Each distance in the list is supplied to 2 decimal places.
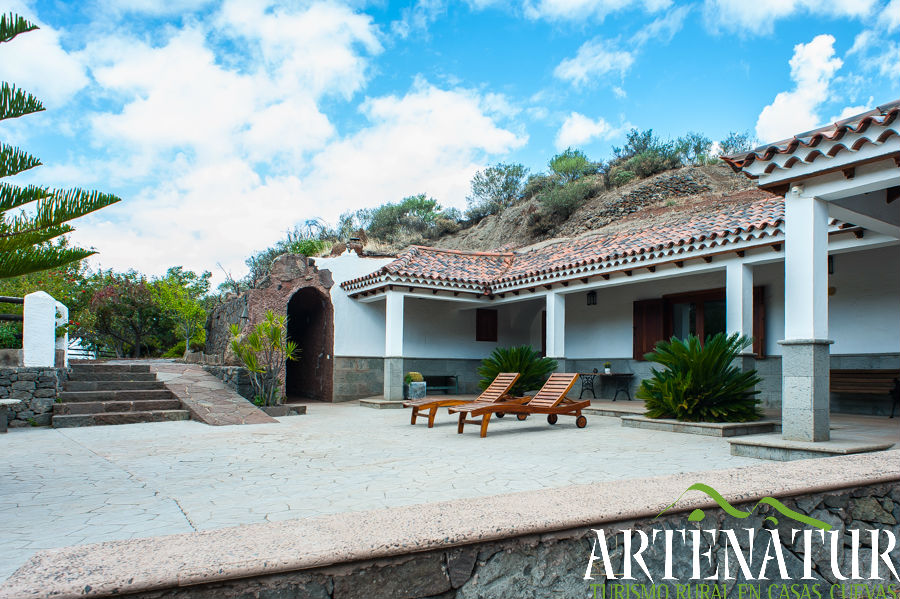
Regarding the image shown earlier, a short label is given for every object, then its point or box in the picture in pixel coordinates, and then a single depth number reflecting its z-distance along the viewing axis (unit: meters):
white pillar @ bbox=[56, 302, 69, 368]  11.78
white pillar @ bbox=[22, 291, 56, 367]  10.39
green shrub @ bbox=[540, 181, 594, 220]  28.12
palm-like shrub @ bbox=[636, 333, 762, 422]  8.60
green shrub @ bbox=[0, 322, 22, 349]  14.30
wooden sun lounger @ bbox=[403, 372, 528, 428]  9.62
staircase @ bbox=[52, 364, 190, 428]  10.37
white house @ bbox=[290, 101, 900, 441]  6.67
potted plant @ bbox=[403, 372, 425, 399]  14.38
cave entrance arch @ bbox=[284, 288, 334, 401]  16.36
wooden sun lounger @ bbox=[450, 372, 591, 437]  8.57
